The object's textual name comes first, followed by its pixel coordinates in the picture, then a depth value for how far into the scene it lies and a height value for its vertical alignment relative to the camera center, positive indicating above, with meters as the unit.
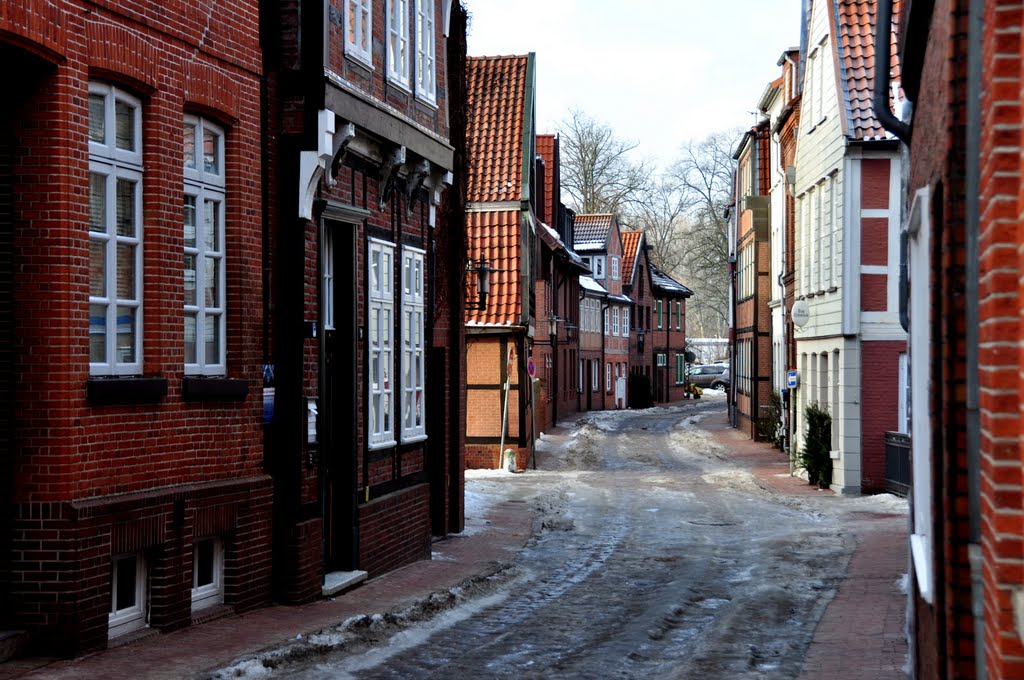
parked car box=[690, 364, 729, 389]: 88.56 -1.58
